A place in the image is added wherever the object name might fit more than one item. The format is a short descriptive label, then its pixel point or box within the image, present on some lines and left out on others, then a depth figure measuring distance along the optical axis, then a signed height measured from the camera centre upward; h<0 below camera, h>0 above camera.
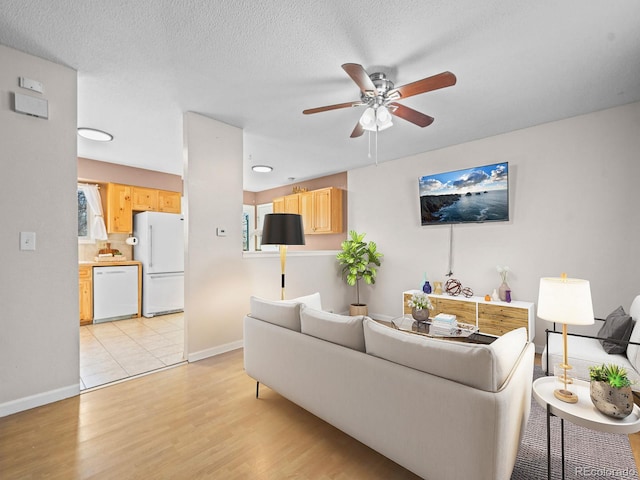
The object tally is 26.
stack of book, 2.93 -0.86
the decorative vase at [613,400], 1.33 -0.72
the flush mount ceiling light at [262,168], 5.40 +1.32
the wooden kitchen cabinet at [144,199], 5.42 +0.78
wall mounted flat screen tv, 3.79 +0.60
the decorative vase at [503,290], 3.71 -0.62
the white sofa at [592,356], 2.24 -0.94
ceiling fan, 2.08 +1.09
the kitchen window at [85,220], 5.13 +0.37
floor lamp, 3.32 +0.12
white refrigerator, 5.11 -0.32
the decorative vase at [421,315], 3.10 -0.77
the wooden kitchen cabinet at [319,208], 5.68 +0.63
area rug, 1.65 -1.29
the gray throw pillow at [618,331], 2.44 -0.75
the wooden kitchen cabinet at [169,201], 5.76 +0.77
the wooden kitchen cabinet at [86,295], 4.62 -0.83
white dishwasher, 4.75 -0.83
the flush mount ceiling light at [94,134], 3.67 +1.35
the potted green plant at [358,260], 4.93 -0.32
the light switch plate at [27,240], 2.27 +0.01
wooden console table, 3.42 -0.88
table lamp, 1.59 -0.35
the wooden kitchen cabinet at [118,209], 5.20 +0.56
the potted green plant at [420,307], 3.11 -0.71
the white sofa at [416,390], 1.28 -0.76
